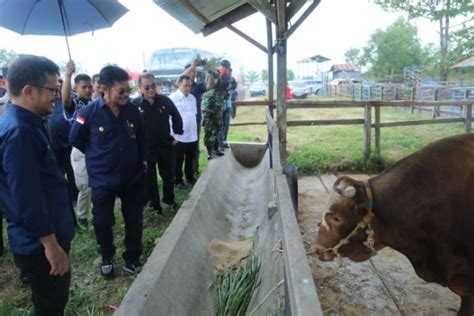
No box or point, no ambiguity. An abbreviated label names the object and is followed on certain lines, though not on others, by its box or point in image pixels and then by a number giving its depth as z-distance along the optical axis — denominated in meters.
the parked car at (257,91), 37.28
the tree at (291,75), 78.81
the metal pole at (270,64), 7.81
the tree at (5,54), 35.15
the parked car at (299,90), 32.66
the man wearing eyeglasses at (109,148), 3.29
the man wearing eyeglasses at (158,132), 4.79
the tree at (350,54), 72.31
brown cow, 2.73
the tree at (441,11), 20.00
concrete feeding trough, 1.97
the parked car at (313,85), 39.81
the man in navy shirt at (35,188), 1.96
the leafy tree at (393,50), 42.19
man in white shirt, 5.87
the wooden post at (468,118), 7.91
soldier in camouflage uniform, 6.39
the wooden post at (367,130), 7.53
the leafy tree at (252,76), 75.38
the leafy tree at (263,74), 75.54
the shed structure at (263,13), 5.16
